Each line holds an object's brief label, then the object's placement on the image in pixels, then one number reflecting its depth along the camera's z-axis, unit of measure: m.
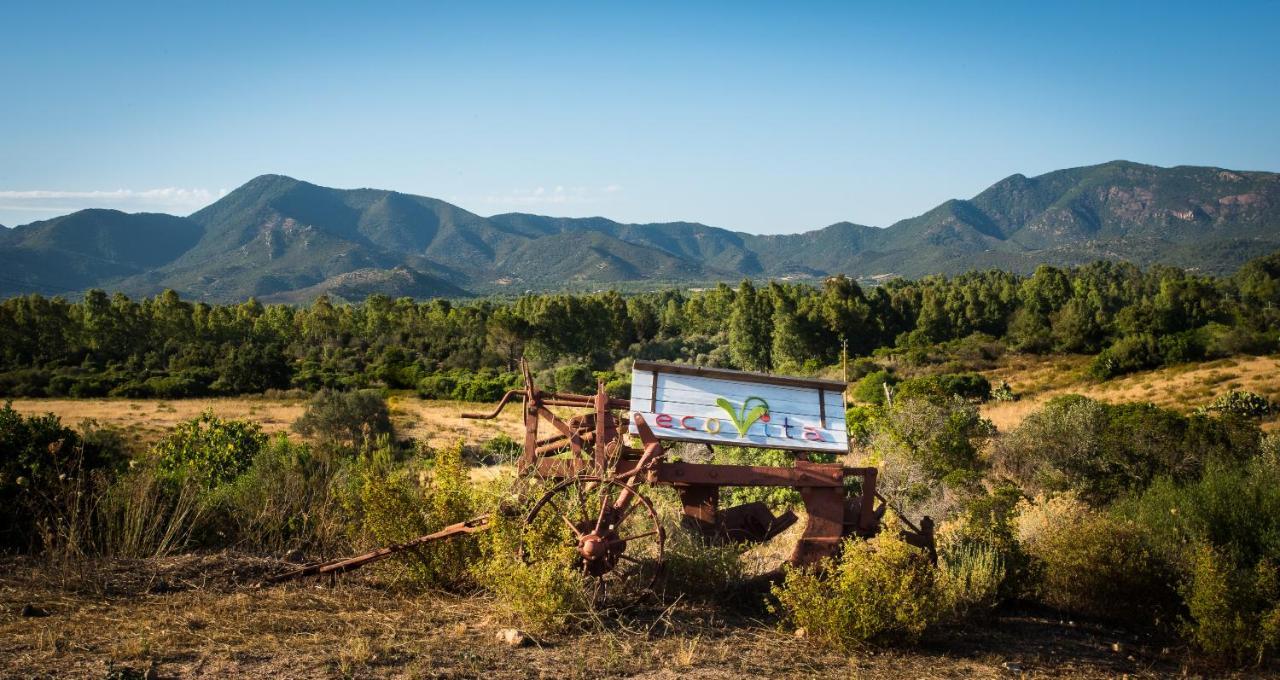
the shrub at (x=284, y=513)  8.11
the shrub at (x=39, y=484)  7.48
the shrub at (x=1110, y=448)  16.39
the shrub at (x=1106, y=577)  7.79
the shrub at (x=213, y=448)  13.87
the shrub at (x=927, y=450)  15.21
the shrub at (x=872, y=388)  37.13
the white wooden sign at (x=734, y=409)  6.79
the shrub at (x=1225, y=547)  6.84
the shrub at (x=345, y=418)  32.12
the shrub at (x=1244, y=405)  28.45
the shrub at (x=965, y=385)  36.84
